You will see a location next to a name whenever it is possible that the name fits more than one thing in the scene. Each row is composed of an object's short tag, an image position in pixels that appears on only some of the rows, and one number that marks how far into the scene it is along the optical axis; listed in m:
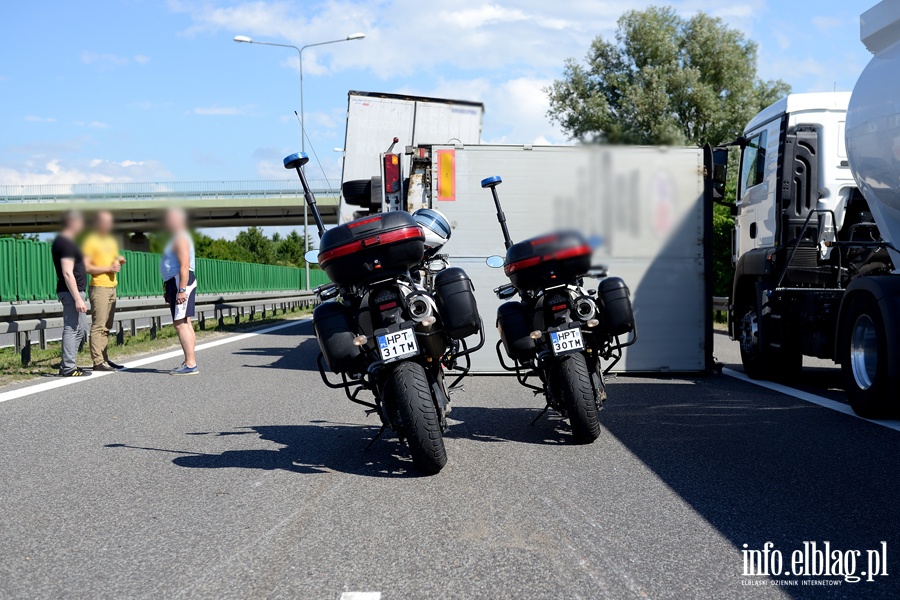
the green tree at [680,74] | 25.78
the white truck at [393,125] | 17.95
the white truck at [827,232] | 7.59
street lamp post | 32.56
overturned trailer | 10.34
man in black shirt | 10.27
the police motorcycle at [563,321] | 6.19
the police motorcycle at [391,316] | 5.48
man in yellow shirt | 10.92
